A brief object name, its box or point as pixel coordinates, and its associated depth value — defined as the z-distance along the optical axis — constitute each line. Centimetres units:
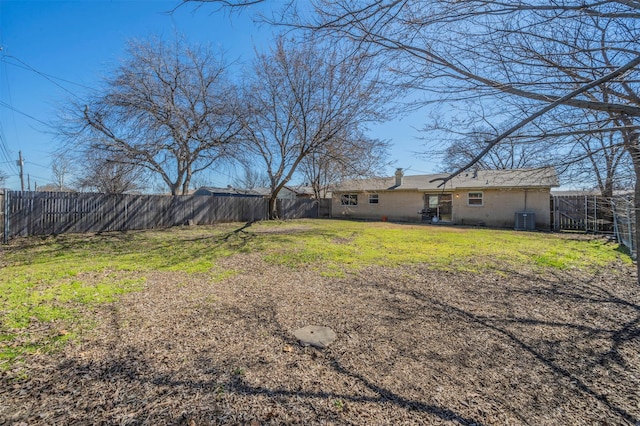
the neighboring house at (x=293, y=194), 3143
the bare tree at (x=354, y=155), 1268
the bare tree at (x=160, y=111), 1083
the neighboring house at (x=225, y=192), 3134
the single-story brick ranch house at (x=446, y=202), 1393
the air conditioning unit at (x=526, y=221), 1366
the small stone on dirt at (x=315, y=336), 272
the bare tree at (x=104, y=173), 1131
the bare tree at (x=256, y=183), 3583
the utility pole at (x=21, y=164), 2284
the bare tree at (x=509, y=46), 232
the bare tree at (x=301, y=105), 1187
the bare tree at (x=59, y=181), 2595
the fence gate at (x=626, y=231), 661
